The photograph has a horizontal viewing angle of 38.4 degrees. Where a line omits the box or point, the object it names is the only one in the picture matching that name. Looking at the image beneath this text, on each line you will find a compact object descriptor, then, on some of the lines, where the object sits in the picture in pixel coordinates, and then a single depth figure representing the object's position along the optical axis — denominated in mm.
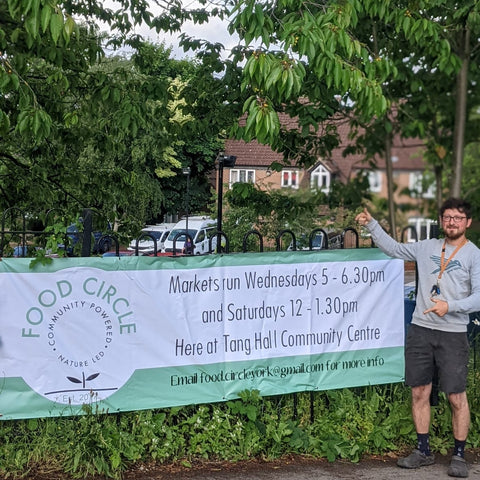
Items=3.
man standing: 4867
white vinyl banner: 4781
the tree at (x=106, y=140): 7320
